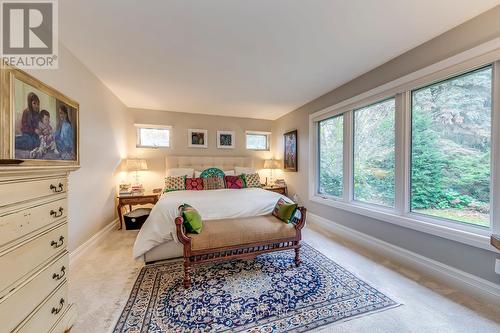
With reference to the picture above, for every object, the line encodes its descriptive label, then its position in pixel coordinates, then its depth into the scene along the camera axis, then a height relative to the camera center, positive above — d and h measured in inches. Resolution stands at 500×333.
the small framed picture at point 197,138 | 191.8 +25.5
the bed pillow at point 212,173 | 174.4 -8.1
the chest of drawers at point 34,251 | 33.2 -17.3
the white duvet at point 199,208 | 90.4 -23.1
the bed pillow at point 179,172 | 169.5 -7.1
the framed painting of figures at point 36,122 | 58.1 +14.9
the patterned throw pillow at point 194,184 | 152.6 -15.7
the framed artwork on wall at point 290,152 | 179.3 +11.9
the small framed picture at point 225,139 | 201.3 +25.6
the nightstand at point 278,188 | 186.7 -23.1
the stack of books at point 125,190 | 147.0 -19.8
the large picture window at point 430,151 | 70.1 +6.0
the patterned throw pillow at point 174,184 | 151.9 -15.6
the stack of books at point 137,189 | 156.6 -20.2
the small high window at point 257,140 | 214.1 +26.4
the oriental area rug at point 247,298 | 58.6 -47.0
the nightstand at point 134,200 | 141.7 -26.7
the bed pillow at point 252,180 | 171.9 -14.1
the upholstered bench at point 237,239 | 78.4 -32.0
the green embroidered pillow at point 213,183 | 155.6 -15.2
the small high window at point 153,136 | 179.9 +26.1
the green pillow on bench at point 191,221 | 82.2 -24.2
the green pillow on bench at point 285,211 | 96.3 -23.7
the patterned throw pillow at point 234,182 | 163.3 -15.0
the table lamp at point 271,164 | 202.7 +0.1
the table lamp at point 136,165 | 156.0 -1.0
